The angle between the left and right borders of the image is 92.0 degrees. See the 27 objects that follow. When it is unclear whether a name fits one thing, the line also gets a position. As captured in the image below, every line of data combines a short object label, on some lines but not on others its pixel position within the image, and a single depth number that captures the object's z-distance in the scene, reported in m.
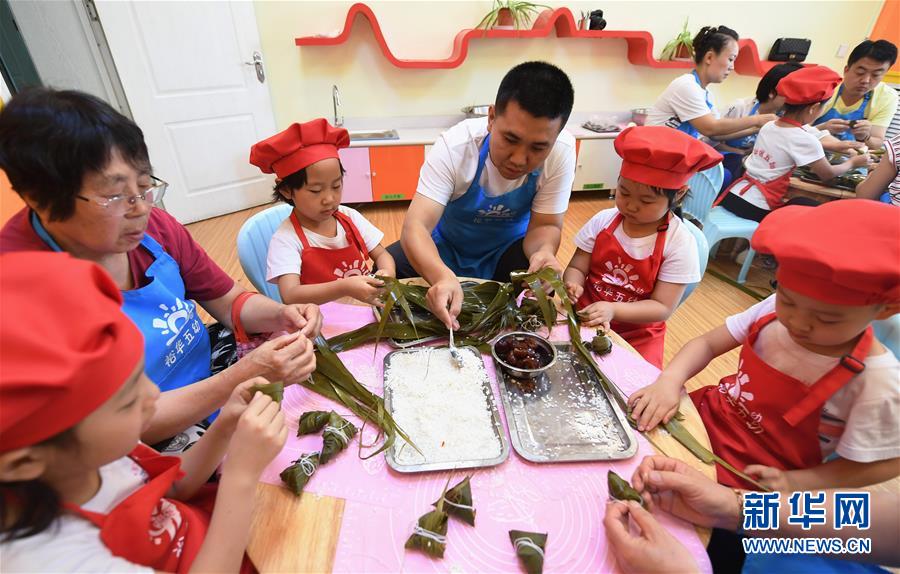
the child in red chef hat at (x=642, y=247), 1.53
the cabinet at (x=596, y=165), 4.82
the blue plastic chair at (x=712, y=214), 3.16
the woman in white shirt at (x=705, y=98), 3.50
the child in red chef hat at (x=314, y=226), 1.59
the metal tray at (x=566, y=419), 1.01
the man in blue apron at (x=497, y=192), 1.51
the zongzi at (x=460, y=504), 0.86
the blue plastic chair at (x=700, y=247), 1.79
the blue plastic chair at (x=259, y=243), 1.81
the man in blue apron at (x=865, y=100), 3.38
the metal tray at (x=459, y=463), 0.95
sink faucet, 4.48
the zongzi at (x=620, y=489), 0.90
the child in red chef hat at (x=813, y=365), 0.86
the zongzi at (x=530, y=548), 0.78
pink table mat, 0.80
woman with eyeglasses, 0.94
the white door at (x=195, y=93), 3.56
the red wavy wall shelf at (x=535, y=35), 4.11
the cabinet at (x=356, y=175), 4.30
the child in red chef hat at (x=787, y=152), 2.83
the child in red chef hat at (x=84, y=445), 0.55
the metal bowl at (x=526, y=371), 1.20
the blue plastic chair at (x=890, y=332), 1.21
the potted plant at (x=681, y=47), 4.67
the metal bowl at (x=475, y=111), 4.68
